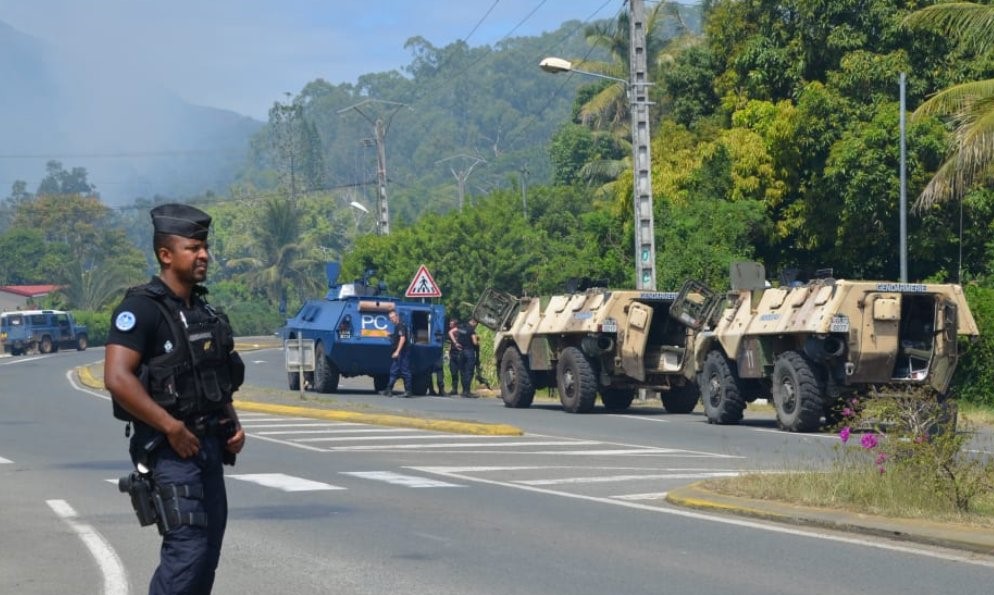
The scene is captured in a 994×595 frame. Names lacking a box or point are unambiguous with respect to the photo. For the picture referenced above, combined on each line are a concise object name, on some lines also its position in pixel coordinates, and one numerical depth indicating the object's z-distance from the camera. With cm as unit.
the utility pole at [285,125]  15175
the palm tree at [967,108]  2438
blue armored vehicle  3388
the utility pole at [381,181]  5375
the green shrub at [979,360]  2639
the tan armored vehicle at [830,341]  2170
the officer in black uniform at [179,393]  646
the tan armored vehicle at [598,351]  2700
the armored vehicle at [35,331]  7656
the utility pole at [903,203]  2902
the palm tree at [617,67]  5934
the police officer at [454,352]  3384
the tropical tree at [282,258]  10181
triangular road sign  3534
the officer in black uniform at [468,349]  3375
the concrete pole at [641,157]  3056
